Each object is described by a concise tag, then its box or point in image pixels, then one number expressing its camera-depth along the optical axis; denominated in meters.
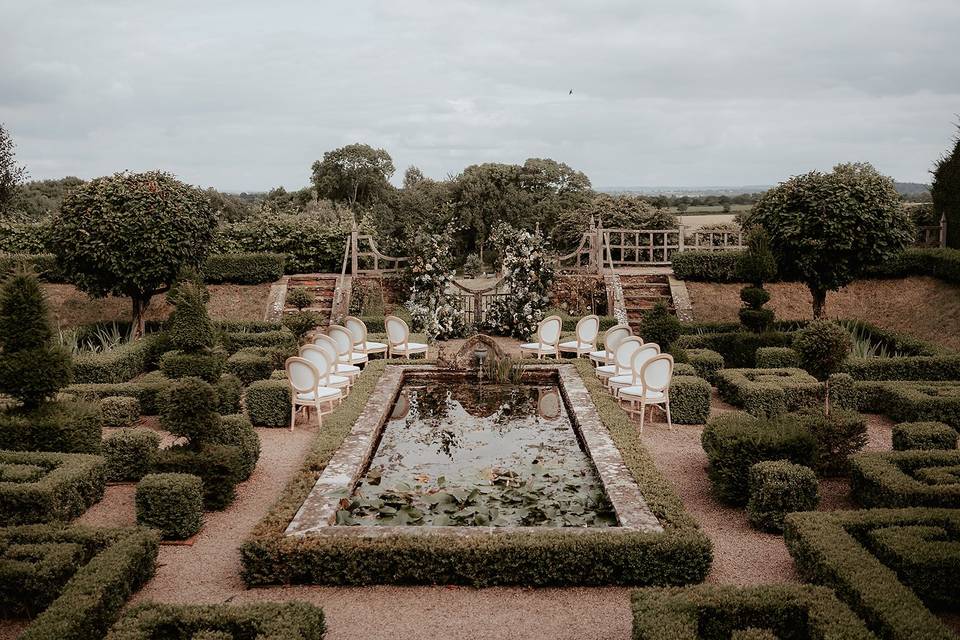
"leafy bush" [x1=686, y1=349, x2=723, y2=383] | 13.04
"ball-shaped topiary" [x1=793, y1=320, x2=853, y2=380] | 9.38
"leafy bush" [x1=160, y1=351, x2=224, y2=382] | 9.13
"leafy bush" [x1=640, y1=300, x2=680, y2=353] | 13.00
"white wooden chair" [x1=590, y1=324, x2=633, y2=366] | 13.25
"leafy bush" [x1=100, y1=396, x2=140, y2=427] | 10.56
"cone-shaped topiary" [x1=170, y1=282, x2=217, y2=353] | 9.37
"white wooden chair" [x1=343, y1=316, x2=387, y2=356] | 14.52
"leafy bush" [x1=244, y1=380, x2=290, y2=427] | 10.91
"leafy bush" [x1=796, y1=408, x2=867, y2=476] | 8.66
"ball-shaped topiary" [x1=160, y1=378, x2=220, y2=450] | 7.78
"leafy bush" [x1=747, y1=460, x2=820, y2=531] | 7.36
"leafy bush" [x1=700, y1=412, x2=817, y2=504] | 7.93
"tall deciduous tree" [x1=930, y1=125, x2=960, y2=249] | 21.33
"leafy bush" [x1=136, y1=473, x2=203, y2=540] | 7.25
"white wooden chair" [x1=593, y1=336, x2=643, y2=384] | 12.03
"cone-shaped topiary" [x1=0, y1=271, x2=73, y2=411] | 8.45
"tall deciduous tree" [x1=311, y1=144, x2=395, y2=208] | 56.47
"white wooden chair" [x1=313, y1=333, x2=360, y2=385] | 12.20
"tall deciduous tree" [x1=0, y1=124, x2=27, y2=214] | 24.45
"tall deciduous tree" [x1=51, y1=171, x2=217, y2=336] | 15.12
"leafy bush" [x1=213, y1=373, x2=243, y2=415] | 10.30
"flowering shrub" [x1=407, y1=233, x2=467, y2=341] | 17.45
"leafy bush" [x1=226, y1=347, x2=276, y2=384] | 12.90
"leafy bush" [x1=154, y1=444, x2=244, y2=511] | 7.88
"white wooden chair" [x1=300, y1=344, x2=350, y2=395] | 11.34
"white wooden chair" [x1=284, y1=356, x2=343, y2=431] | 10.66
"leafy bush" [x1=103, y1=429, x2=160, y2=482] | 8.80
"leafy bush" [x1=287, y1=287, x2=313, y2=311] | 16.30
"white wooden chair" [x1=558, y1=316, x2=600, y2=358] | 14.61
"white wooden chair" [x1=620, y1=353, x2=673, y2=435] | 10.48
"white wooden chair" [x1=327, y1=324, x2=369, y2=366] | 13.36
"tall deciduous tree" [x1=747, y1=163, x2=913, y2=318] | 15.34
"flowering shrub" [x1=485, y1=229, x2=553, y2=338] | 17.91
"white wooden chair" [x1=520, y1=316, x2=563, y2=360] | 14.80
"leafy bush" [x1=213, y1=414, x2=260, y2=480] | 8.77
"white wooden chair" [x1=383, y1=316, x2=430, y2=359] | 14.60
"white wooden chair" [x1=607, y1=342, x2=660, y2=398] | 11.12
